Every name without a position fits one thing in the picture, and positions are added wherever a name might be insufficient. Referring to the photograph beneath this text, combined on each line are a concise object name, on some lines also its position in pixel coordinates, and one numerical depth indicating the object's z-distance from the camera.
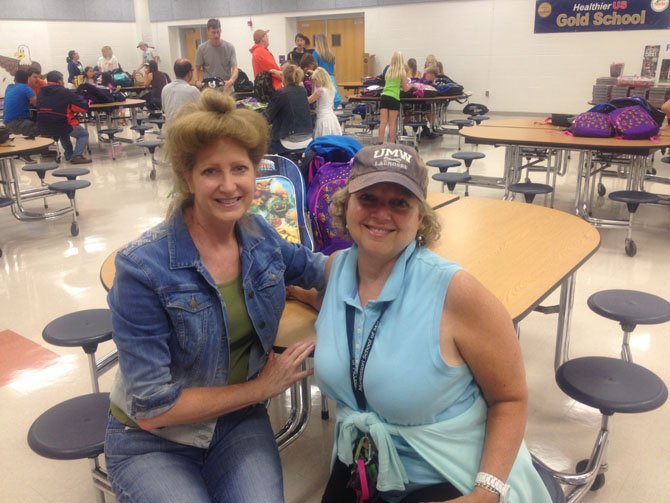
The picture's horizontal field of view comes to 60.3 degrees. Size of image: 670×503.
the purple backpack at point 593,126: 4.85
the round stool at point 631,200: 4.27
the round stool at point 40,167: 5.68
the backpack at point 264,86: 5.92
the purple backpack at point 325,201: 2.17
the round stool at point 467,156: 5.73
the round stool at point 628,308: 2.20
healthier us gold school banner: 10.32
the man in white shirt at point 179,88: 6.33
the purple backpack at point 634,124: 4.64
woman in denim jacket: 1.34
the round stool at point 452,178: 5.21
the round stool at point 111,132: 8.79
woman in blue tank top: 1.26
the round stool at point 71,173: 5.38
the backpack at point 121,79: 13.33
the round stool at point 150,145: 7.02
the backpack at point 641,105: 4.88
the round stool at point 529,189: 4.72
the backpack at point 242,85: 10.23
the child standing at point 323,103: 6.52
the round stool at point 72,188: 5.03
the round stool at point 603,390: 1.79
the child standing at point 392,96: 8.09
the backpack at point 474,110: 10.47
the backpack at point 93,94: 9.10
